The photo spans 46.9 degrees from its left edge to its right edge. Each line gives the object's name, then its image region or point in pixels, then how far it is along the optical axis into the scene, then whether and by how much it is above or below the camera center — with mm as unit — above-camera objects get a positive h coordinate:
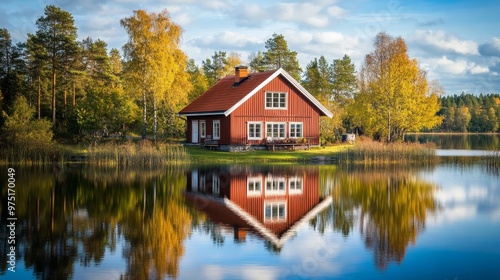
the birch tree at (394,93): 49469 +3190
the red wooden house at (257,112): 42625 +1300
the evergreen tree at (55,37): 46312 +7463
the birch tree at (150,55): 45938 +5984
